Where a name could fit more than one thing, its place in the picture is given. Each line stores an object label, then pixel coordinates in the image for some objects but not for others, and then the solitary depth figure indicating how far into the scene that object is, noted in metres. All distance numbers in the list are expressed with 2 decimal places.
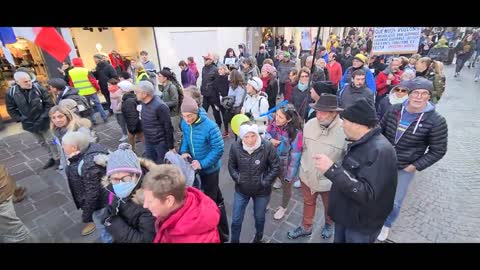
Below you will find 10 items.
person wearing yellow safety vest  6.89
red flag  3.49
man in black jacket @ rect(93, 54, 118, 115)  7.20
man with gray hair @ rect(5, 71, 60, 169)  4.70
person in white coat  4.72
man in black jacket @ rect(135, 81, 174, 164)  3.93
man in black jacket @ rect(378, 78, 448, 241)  2.82
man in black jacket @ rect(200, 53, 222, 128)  6.58
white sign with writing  5.45
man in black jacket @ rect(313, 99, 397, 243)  2.00
